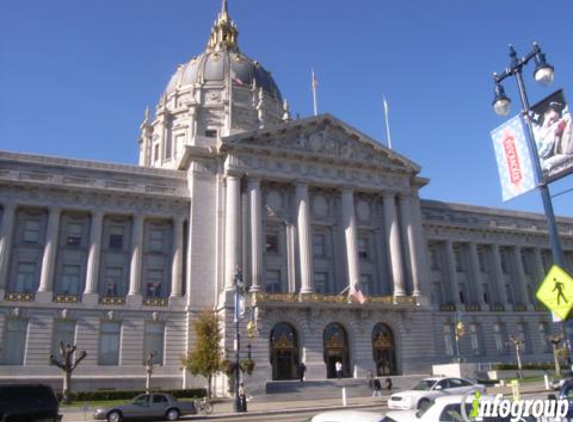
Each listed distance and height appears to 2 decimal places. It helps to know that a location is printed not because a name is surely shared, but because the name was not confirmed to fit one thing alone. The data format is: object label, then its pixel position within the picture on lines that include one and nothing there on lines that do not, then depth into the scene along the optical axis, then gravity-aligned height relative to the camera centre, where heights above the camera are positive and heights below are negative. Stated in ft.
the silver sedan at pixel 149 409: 81.87 -5.04
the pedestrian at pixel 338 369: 131.14 -0.19
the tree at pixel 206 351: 119.14 +5.41
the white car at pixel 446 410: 39.29 -3.54
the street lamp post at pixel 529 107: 42.88 +23.11
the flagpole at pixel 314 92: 183.26 +97.17
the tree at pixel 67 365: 111.45 +3.41
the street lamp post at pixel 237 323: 93.40 +9.49
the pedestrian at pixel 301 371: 130.25 -0.23
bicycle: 93.30 -5.93
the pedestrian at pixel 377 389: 117.29 -5.01
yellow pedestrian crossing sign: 34.27 +4.37
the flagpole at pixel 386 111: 183.11 +87.95
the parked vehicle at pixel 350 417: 33.50 -3.16
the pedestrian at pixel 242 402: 93.76 -5.17
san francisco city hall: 135.85 +31.87
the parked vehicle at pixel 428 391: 74.64 -3.98
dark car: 54.52 -2.19
